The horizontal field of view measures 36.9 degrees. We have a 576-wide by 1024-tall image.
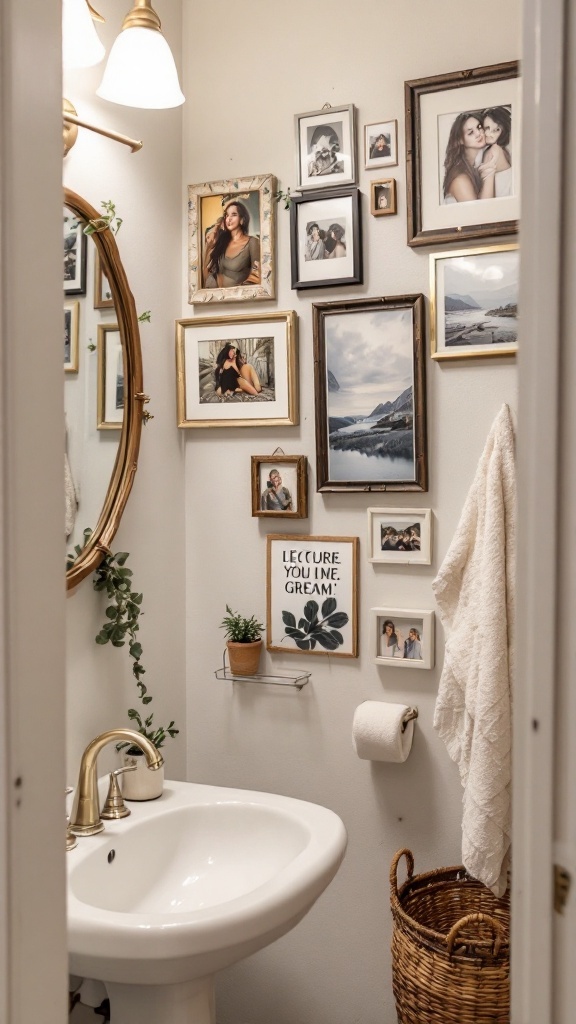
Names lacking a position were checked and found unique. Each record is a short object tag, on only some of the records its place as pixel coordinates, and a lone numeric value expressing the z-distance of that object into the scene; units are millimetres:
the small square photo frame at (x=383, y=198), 1792
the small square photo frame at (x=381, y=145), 1792
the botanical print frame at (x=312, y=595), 1873
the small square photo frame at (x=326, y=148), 1823
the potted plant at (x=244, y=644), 1930
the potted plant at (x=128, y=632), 1643
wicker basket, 1444
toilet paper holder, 1768
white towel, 1541
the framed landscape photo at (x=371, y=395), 1785
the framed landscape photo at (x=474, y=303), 1701
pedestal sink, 1162
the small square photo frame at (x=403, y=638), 1782
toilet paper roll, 1715
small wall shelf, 1897
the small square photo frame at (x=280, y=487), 1896
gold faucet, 1471
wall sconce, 1536
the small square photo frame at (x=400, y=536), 1792
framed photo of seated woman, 1901
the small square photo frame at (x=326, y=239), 1824
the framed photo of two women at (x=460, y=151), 1695
